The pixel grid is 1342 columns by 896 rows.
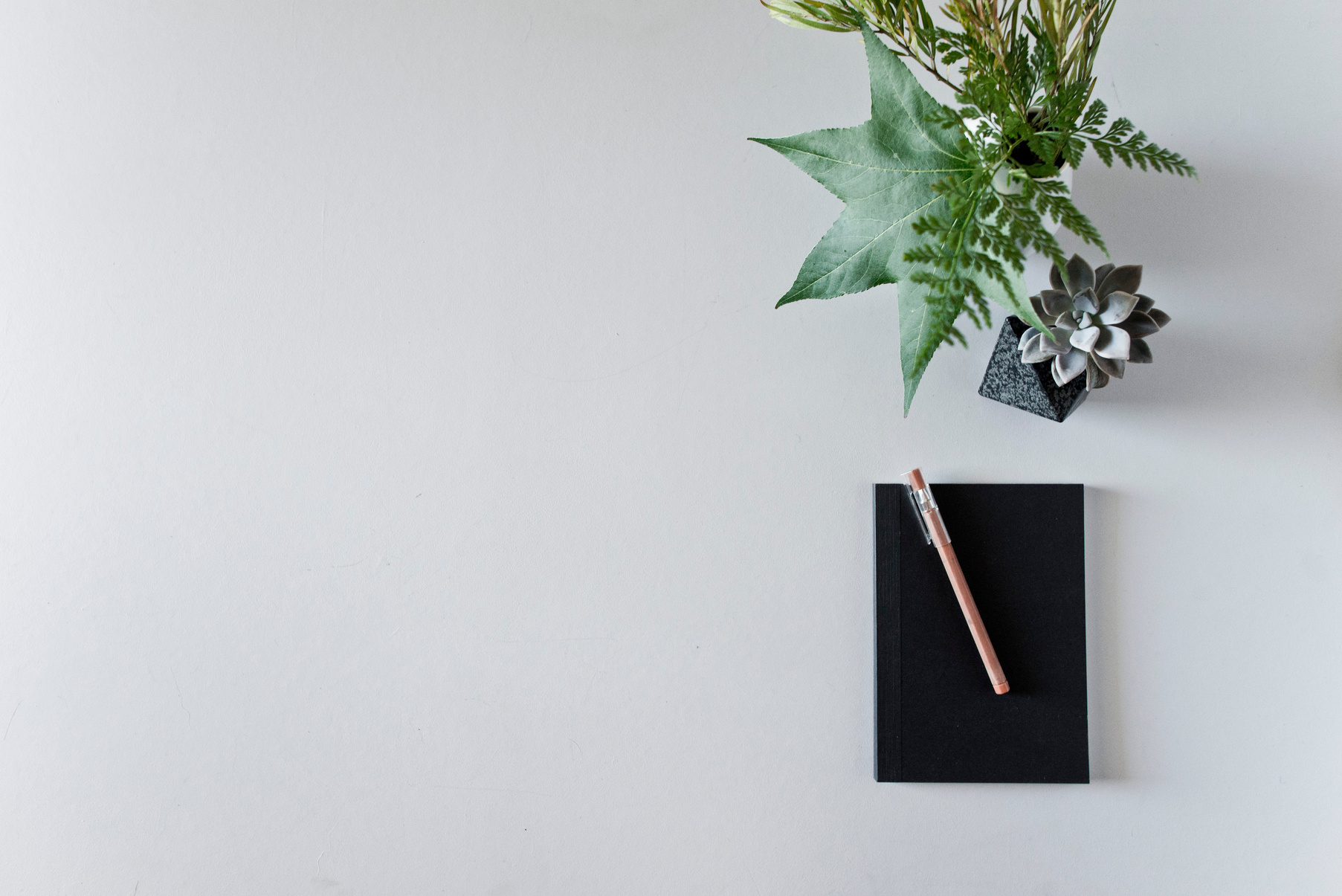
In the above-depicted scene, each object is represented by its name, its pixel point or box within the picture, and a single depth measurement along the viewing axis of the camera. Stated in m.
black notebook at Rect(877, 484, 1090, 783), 0.67
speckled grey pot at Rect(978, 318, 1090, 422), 0.65
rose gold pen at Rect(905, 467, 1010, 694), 0.66
